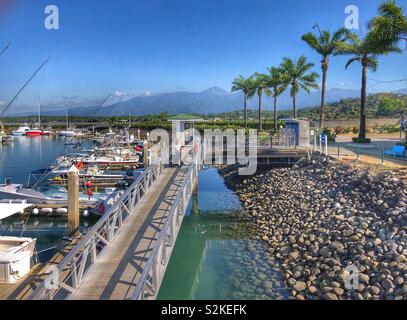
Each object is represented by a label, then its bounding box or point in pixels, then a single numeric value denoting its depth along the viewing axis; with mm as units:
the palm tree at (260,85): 61225
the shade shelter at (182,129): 23878
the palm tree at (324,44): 36438
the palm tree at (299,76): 47656
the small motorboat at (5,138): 82588
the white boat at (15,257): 11539
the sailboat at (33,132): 103625
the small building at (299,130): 28375
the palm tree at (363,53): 28783
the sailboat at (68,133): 91550
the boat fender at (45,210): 22422
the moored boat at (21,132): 103625
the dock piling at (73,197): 15845
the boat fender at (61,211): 22469
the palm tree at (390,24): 24516
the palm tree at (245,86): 66500
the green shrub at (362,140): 31094
